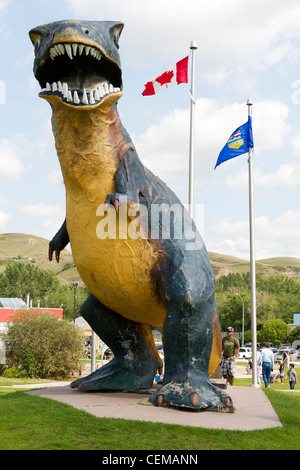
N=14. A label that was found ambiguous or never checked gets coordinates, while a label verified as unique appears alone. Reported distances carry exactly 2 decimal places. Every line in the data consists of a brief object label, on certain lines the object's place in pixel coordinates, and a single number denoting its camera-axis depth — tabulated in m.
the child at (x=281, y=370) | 19.62
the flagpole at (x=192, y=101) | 12.27
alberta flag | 13.90
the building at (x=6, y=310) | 19.55
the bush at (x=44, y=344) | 18.17
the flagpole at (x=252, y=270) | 13.37
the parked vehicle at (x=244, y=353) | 40.34
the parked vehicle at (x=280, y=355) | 34.12
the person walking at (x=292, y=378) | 15.37
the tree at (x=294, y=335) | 48.13
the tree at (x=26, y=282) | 66.12
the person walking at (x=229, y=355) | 10.37
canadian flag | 12.20
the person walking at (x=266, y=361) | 13.45
